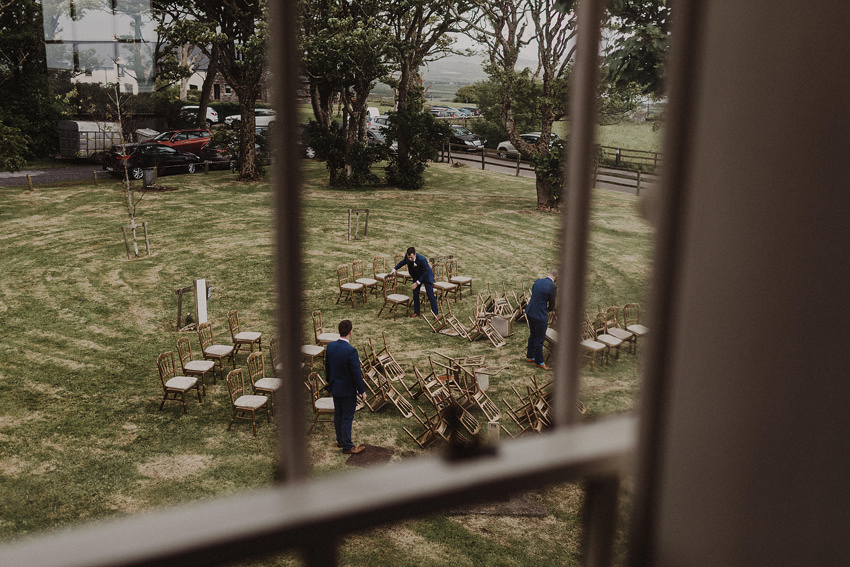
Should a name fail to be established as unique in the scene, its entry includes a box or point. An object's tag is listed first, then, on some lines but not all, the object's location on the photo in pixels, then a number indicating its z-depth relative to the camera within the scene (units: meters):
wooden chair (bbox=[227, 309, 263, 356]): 9.84
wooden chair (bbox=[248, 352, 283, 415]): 8.25
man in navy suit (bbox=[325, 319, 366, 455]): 7.07
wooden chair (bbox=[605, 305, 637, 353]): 8.93
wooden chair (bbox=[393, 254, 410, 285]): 13.24
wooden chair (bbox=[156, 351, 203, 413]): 8.35
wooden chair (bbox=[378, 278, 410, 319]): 12.09
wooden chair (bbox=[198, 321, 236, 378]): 9.38
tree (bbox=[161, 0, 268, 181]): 17.16
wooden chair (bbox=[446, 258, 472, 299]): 13.18
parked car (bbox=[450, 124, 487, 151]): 32.62
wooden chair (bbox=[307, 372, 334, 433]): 7.96
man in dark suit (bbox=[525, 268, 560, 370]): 9.81
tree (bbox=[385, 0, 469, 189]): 22.83
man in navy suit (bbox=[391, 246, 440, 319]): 11.65
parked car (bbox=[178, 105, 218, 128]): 30.64
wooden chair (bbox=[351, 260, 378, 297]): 12.77
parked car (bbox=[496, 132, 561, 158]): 31.12
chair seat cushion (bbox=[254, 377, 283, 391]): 8.21
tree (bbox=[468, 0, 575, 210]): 18.80
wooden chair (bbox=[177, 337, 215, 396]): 8.78
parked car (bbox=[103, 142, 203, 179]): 23.12
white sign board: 10.99
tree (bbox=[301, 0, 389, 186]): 19.47
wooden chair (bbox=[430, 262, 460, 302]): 12.62
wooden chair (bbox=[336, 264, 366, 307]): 12.45
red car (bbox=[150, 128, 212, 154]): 25.91
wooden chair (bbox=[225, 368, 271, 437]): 7.85
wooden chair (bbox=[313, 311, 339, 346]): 9.65
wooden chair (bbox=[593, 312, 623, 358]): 8.80
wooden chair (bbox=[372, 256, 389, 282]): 13.14
